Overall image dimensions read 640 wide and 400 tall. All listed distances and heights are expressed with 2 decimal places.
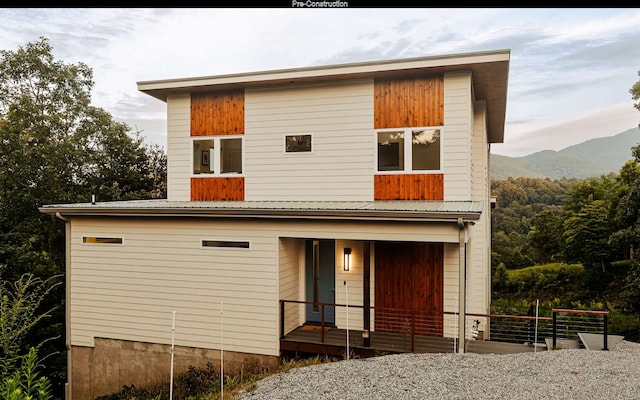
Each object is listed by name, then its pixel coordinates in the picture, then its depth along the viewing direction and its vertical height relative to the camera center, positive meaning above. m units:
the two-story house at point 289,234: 8.37 -0.71
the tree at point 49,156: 15.37 +1.75
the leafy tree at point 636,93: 19.09 +4.86
